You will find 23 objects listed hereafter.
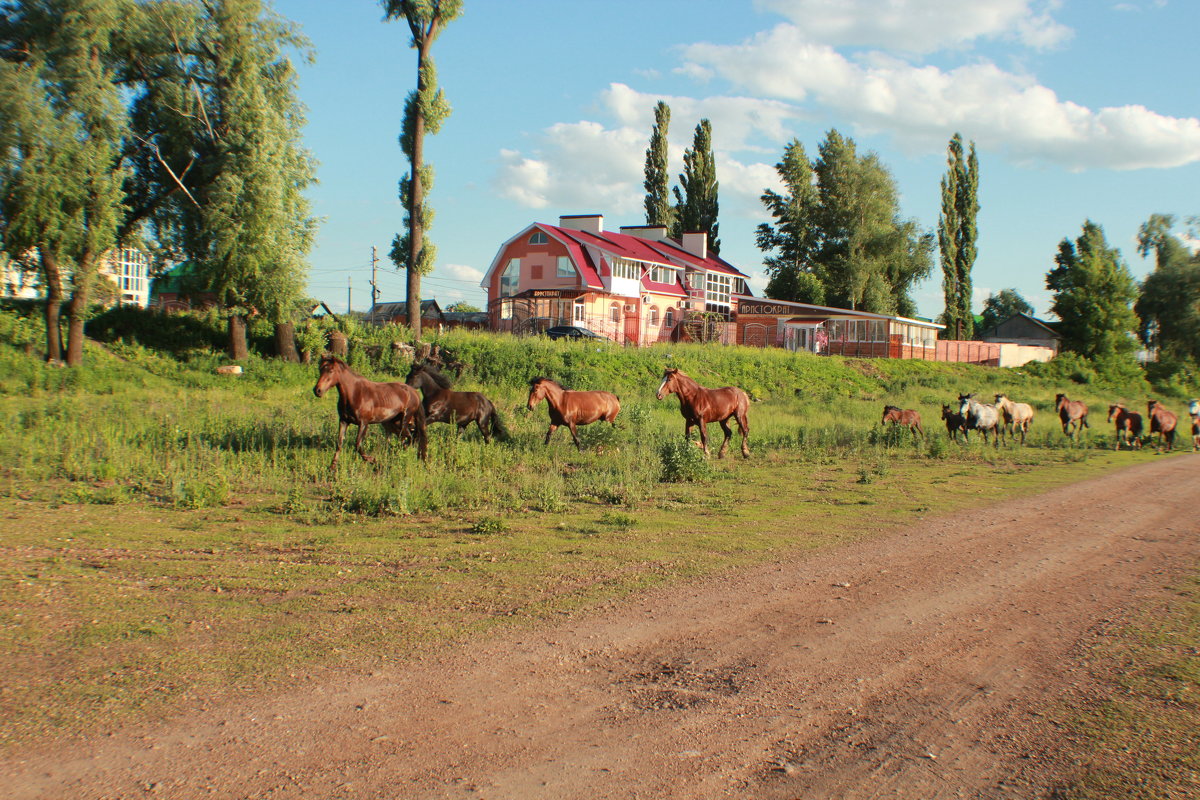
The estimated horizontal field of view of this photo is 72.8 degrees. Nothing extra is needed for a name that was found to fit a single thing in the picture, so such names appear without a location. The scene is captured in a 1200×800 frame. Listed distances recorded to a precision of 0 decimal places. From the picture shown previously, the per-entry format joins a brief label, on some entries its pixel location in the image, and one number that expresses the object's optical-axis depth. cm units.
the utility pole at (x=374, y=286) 6488
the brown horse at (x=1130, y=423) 2572
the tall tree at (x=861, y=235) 7069
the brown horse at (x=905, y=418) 2453
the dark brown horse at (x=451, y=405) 1664
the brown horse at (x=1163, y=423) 2594
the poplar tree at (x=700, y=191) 7369
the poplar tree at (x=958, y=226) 7400
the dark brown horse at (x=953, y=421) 2377
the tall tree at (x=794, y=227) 7400
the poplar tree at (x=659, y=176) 7288
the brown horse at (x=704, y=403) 1844
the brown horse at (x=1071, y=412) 2627
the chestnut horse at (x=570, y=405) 1739
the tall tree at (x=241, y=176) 2644
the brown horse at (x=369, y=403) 1456
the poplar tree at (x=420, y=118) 3030
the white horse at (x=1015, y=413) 2503
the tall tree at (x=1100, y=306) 6025
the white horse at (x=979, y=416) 2347
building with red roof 5503
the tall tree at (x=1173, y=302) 6091
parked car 4595
